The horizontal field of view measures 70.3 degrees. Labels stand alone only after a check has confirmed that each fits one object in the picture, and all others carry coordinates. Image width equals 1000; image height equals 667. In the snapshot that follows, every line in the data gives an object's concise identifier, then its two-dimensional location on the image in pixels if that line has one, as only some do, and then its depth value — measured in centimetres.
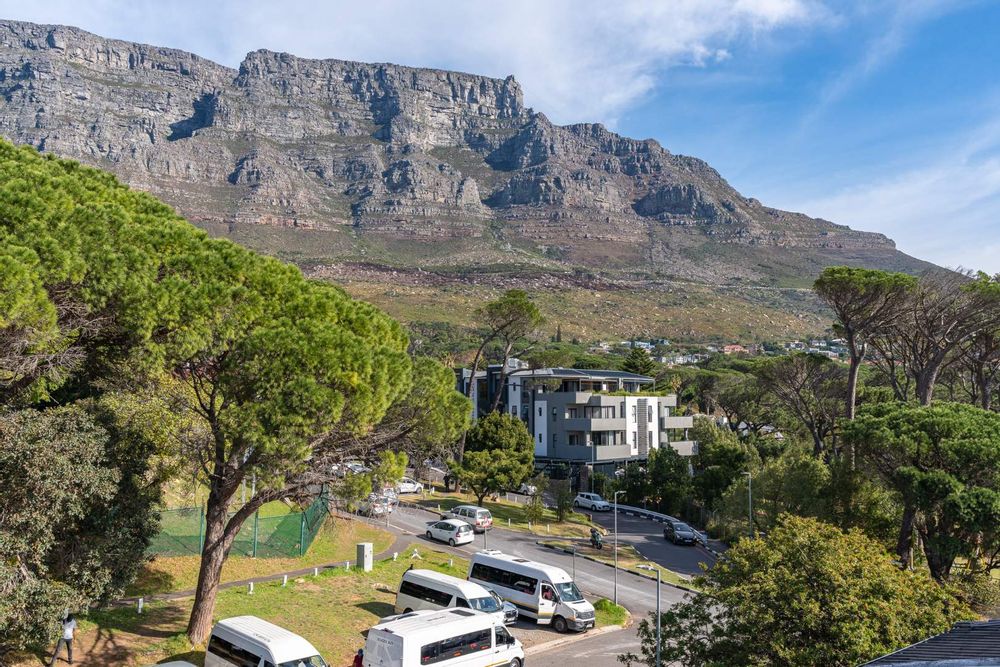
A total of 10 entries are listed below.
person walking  1622
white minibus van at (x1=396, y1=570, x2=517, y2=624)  2202
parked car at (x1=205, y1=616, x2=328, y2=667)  1578
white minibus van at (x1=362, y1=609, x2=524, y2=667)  1686
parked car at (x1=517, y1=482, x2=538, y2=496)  5688
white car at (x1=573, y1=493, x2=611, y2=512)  5447
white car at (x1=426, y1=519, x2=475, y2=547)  3615
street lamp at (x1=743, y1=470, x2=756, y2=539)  3918
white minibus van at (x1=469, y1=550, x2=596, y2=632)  2466
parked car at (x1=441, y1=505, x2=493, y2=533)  3938
